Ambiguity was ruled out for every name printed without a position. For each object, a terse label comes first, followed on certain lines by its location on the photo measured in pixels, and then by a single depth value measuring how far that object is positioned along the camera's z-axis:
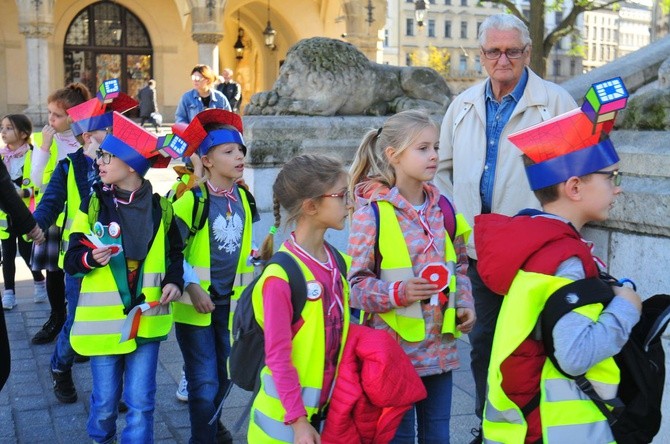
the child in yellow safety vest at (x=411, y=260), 3.56
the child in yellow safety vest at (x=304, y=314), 3.05
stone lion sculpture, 7.50
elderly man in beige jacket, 4.25
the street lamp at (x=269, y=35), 31.80
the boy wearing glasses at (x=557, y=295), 2.60
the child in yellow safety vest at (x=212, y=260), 4.47
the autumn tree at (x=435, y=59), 77.88
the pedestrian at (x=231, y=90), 16.17
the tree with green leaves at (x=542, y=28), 15.29
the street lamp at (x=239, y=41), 35.25
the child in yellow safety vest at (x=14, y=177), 7.94
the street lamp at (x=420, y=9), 26.56
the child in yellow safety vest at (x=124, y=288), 4.16
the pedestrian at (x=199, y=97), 9.29
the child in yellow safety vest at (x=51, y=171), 6.36
